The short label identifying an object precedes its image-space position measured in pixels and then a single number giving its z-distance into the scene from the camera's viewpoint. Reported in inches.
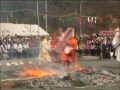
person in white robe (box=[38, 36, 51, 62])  792.3
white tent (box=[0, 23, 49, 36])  1100.5
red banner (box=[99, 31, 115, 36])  962.4
